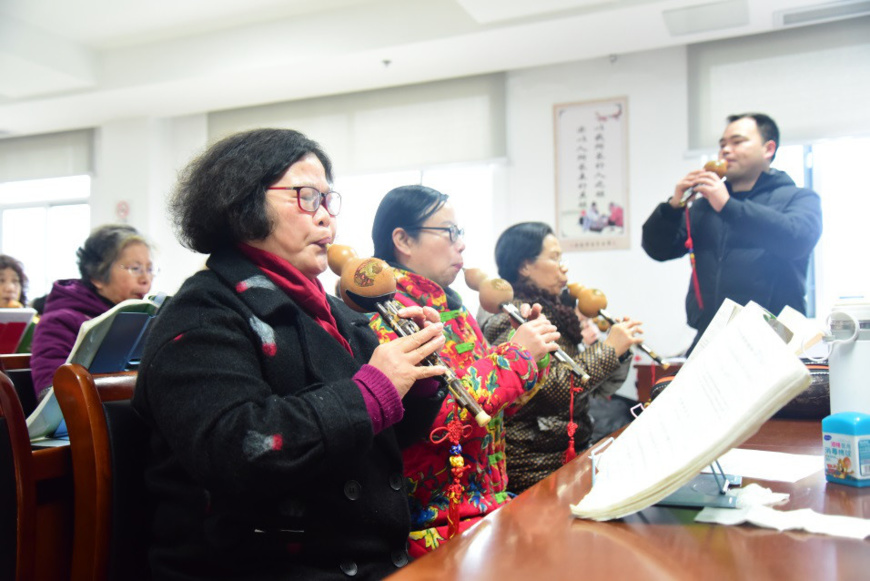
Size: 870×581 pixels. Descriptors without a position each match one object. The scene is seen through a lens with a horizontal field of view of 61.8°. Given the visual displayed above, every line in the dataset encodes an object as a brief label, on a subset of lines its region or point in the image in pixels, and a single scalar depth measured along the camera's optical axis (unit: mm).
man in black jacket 2434
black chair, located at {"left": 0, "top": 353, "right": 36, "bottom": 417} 2217
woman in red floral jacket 1352
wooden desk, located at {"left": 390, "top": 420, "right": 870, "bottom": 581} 649
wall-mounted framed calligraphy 4688
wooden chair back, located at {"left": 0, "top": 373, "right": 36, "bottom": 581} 1001
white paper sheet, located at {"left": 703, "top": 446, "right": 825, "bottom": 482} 1019
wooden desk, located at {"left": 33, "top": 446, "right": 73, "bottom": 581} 1079
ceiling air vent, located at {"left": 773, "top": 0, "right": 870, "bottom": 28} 3926
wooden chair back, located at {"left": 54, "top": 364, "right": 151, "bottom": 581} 1066
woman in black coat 947
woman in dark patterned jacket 1986
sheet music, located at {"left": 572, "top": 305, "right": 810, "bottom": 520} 671
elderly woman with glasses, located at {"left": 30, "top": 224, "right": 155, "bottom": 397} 2641
